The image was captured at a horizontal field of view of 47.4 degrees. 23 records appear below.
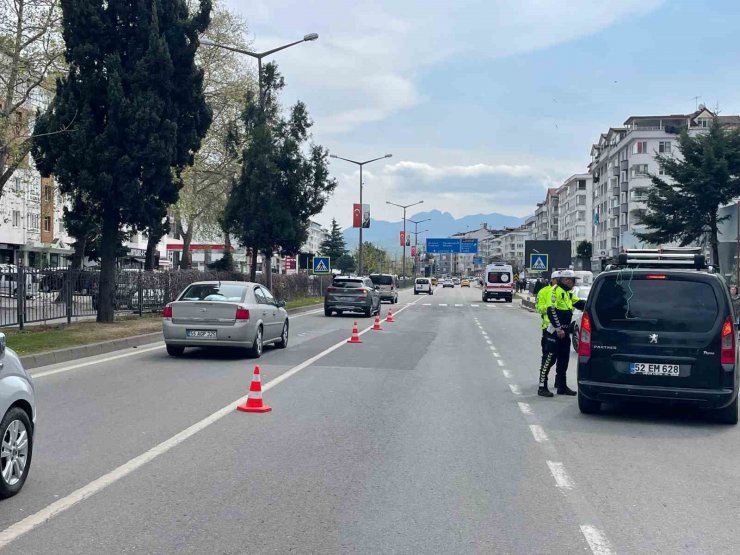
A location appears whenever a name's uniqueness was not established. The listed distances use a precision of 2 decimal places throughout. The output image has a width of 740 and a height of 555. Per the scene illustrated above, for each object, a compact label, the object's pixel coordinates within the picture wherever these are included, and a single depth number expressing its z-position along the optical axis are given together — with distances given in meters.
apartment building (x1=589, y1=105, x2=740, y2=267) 83.69
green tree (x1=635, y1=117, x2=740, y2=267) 40.16
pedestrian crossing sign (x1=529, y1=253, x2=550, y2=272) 50.18
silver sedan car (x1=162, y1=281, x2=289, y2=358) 15.70
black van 9.21
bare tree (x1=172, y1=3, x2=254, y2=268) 40.28
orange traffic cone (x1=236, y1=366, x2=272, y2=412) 9.78
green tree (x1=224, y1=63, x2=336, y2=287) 34.75
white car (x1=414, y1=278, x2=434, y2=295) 81.06
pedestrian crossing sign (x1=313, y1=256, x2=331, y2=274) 44.53
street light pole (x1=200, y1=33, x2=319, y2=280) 33.21
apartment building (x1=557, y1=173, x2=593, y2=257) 125.00
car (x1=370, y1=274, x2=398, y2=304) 51.00
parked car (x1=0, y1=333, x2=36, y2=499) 5.71
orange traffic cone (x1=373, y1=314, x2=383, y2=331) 26.06
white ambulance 59.16
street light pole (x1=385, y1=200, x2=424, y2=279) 97.96
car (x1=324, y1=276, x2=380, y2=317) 33.28
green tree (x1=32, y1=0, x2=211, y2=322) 21.50
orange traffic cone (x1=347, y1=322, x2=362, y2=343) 20.45
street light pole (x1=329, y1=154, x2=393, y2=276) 64.44
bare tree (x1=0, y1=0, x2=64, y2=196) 26.22
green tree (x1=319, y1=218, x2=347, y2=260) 129.88
